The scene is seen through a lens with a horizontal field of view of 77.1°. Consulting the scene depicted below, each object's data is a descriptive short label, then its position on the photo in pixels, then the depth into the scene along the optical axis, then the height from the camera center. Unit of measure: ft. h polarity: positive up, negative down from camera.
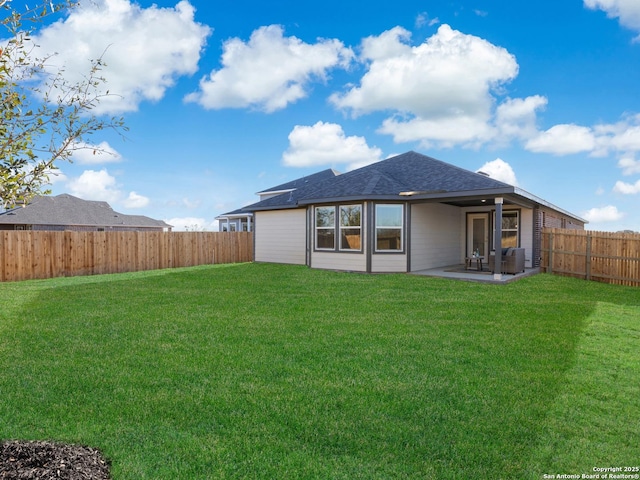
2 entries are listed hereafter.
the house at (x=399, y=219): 46.06 +1.97
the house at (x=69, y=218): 93.25 +4.33
